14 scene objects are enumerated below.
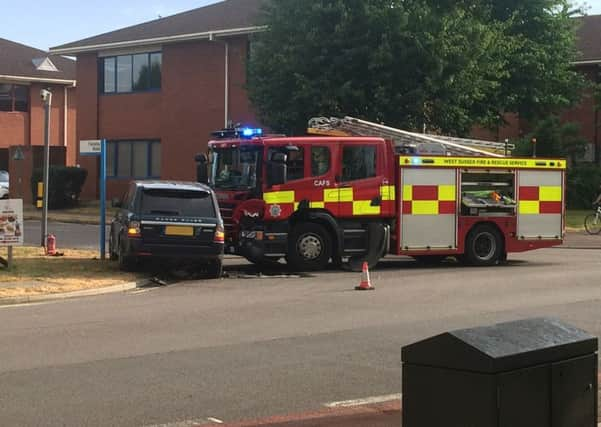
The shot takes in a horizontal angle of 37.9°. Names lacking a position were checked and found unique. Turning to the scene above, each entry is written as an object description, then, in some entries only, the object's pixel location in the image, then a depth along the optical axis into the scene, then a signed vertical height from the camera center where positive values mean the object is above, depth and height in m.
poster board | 15.46 -0.69
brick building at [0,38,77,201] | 48.88 +4.83
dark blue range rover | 15.09 -0.71
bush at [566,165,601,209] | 33.69 +0.30
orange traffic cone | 13.95 -1.54
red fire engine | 16.45 -0.21
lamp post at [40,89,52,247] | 18.03 +0.63
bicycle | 26.25 -0.96
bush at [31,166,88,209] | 36.06 +0.00
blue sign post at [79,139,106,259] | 18.05 +0.68
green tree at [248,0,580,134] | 24.34 +3.58
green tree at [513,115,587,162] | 32.73 +1.95
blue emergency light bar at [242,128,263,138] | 16.89 +1.05
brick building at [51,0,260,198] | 35.69 +4.16
